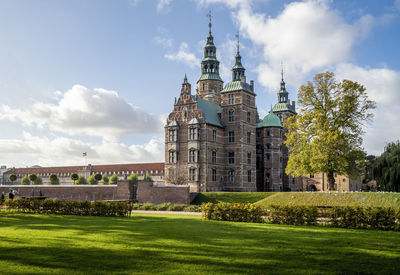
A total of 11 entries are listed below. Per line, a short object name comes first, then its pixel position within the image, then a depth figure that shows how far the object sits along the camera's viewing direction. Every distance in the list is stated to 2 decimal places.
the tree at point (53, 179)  78.25
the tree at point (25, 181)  92.06
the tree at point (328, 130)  38.78
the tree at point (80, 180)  77.84
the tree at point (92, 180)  78.78
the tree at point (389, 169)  40.78
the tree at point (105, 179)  81.00
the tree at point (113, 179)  76.81
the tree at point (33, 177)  78.94
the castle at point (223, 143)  53.44
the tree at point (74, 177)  79.43
